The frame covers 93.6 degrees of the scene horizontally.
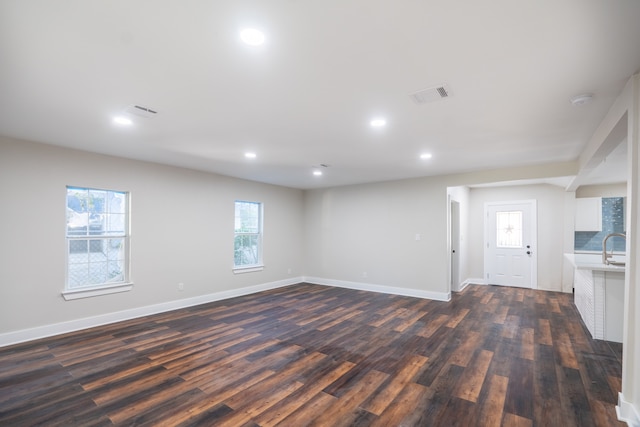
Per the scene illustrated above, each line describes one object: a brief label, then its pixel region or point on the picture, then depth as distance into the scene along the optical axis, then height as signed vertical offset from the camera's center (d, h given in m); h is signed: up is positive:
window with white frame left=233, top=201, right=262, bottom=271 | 6.46 -0.46
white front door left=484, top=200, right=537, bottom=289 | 7.14 -0.63
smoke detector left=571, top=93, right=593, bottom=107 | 2.39 +0.97
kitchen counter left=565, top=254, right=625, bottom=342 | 3.66 -1.02
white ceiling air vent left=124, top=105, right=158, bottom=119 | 2.73 +0.98
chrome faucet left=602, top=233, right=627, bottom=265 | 4.02 -0.55
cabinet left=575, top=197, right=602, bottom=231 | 6.44 +0.10
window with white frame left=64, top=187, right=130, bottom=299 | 4.20 -0.35
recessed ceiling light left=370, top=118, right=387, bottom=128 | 3.00 +0.97
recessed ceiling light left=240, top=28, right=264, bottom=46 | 1.65 +1.02
